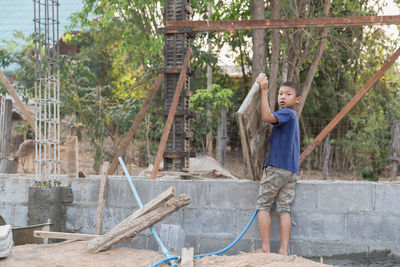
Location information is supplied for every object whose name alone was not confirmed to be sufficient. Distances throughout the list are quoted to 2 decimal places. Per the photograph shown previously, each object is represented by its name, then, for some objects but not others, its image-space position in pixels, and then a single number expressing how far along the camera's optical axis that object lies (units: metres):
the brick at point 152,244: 4.29
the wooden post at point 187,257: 3.51
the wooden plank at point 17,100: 4.88
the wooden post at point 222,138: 7.48
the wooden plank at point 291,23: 4.32
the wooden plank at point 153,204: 3.76
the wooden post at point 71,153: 7.54
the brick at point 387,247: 3.88
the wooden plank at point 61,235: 4.05
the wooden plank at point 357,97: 4.19
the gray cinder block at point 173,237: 3.98
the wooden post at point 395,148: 7.78
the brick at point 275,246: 4.02
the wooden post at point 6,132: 7.71
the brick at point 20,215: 4.79
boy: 3.79
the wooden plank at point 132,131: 4.91
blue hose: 3.87
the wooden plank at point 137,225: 3.84
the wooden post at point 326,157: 7.70
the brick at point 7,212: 4.85
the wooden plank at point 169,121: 4.41
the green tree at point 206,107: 8.49
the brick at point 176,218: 4.27
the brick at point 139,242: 4.34
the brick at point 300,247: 4.00
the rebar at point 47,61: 4.68
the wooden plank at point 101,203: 4.38
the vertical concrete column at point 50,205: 4.48
